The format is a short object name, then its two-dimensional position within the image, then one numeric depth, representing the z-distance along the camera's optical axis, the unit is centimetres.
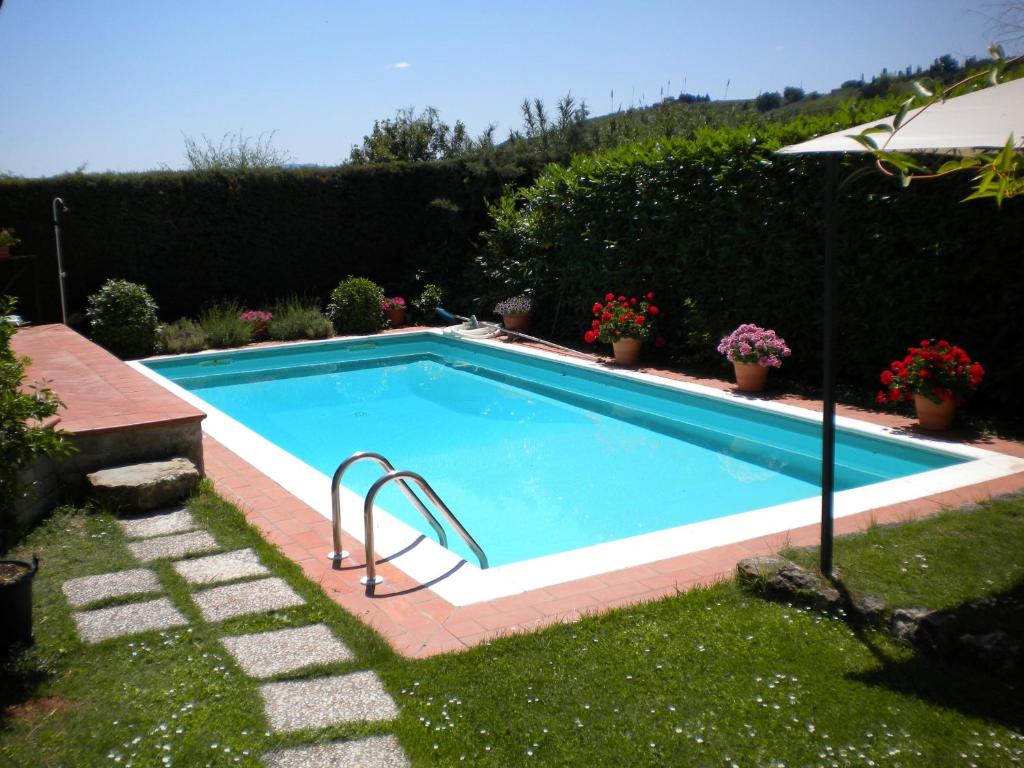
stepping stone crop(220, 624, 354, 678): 365
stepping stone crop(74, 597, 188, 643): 396
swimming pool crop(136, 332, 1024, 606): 699
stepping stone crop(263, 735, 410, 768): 295
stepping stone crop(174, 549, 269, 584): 464
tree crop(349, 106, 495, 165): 2948
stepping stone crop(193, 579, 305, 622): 421
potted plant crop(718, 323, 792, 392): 977
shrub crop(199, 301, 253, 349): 1470
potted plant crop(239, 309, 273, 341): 1527
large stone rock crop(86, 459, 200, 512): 568
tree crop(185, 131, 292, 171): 2039
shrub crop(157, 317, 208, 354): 1427
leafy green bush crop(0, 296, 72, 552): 367
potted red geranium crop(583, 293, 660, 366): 1195
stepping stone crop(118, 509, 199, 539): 538
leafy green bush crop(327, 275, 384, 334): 1609
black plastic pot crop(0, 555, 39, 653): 356
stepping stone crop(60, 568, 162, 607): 434
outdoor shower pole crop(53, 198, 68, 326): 1402
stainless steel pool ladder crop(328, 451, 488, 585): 463
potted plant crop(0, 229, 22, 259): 395
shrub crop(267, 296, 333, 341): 1545
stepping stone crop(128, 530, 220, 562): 499
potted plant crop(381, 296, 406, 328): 1659
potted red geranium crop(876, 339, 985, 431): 773
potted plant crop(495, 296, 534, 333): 1491
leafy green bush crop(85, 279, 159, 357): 1373
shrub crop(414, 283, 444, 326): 1711
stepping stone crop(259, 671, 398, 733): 322
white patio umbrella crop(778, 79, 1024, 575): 374
